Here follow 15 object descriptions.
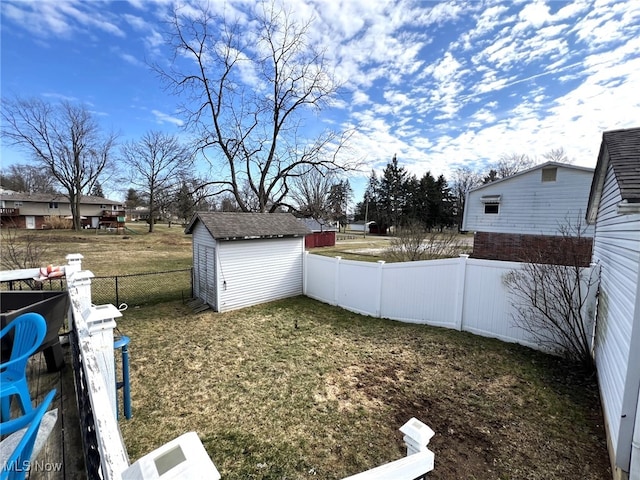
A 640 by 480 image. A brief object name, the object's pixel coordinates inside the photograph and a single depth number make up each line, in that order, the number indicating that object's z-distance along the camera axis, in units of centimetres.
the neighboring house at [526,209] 1213
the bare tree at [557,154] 3203
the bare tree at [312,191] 3017
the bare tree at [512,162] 3797
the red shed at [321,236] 2555
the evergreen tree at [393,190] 4891
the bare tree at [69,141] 2645
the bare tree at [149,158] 2825
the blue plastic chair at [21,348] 182
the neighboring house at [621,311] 260
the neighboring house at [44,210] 3453
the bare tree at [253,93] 1330
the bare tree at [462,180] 4930
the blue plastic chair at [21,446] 120
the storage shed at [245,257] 848
